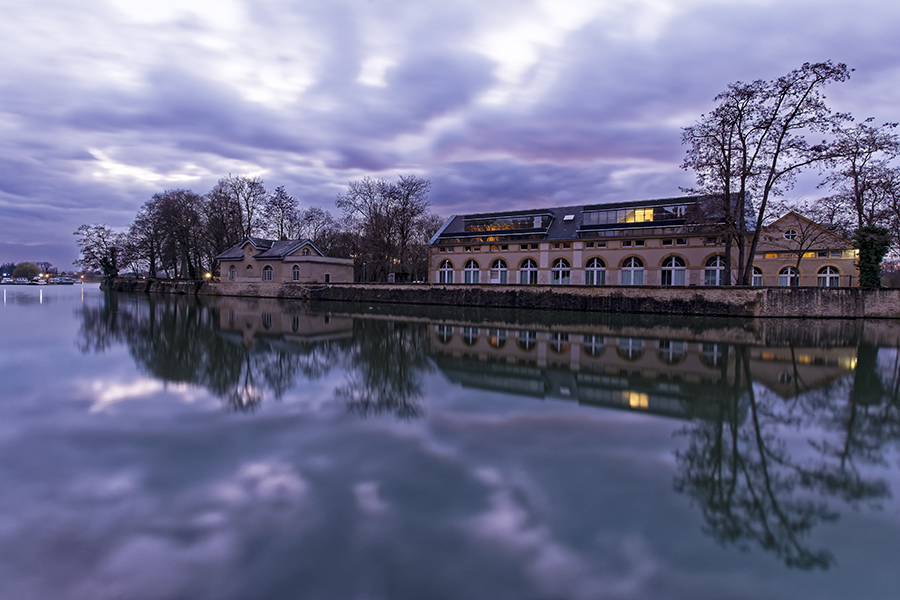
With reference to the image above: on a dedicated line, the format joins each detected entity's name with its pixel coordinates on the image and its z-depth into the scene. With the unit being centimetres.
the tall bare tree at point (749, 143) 2480
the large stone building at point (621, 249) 3422
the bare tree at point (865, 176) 2522
